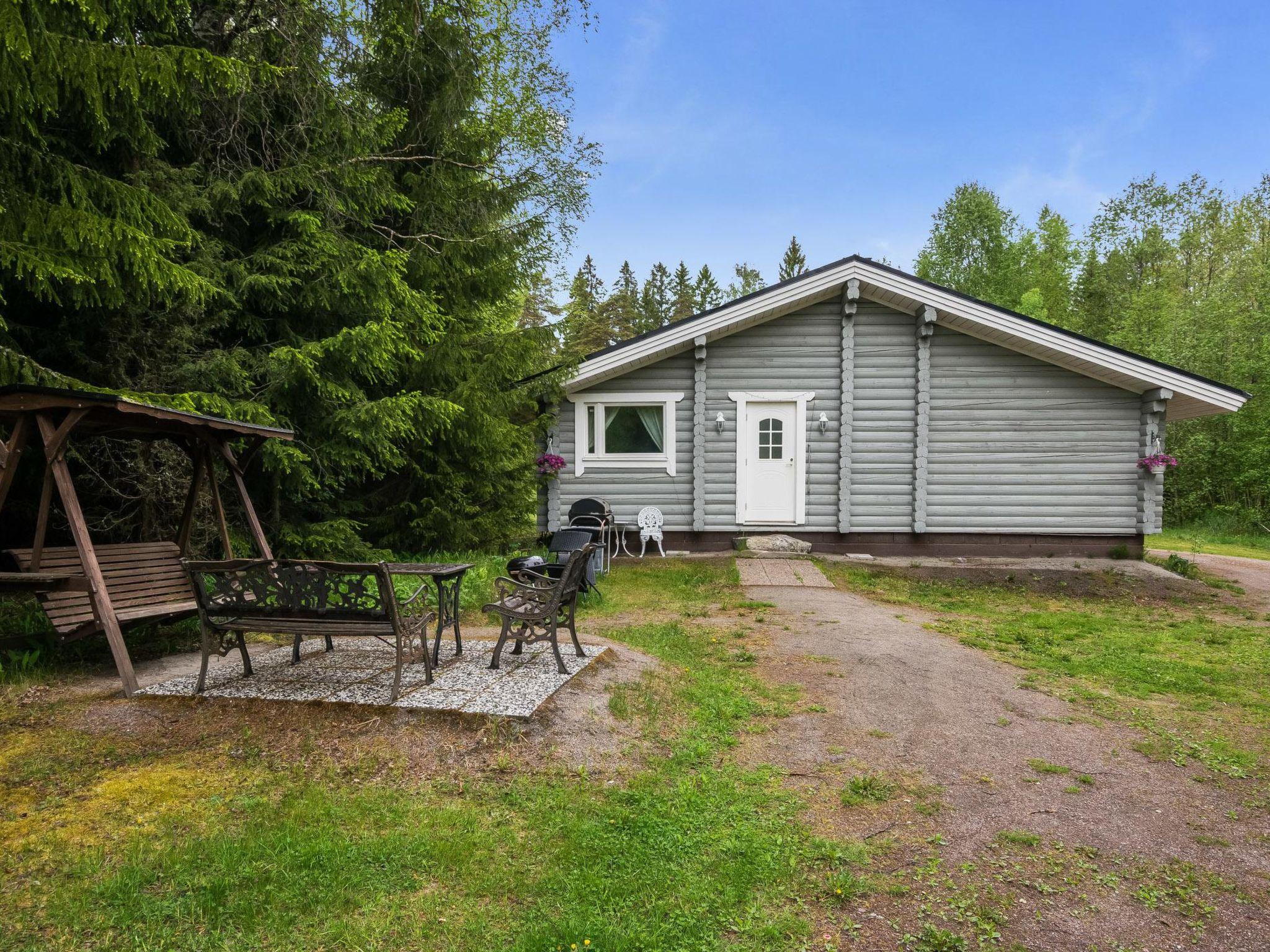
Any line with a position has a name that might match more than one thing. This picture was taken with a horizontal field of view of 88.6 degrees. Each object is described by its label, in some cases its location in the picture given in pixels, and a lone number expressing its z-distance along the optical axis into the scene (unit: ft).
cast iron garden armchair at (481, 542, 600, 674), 14.67
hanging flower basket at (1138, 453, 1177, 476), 34.17
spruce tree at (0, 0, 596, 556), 15.42
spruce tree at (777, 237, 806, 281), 142.72
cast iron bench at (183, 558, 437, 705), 12.82
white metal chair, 37.22
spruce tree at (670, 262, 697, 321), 143.43
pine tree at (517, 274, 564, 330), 98.43
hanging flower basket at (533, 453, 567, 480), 36.68
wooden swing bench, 13.48
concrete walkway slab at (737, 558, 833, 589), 29.71
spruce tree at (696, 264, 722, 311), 145.18
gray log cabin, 35.81
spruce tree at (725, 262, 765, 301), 143.95
